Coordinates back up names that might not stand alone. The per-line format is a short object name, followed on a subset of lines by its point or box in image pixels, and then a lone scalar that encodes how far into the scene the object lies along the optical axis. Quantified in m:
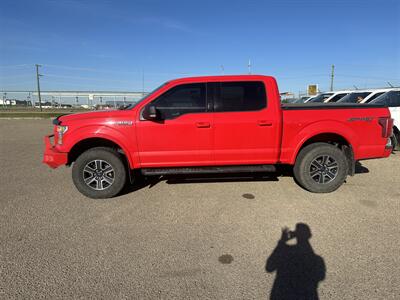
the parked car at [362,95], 8.94
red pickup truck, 3.94
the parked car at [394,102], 6.78
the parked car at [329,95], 13.32
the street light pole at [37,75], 45.06
